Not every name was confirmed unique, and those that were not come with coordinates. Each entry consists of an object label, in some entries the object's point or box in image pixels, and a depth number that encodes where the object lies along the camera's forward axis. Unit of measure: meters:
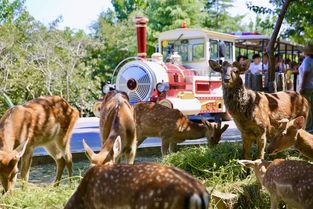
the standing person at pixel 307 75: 9.36
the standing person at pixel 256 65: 16.41
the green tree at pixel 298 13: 11.51
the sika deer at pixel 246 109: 7.41
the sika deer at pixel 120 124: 6.59
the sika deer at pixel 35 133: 5.91
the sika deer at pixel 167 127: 9.63
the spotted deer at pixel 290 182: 4.79
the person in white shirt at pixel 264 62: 15.60
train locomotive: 13.84
